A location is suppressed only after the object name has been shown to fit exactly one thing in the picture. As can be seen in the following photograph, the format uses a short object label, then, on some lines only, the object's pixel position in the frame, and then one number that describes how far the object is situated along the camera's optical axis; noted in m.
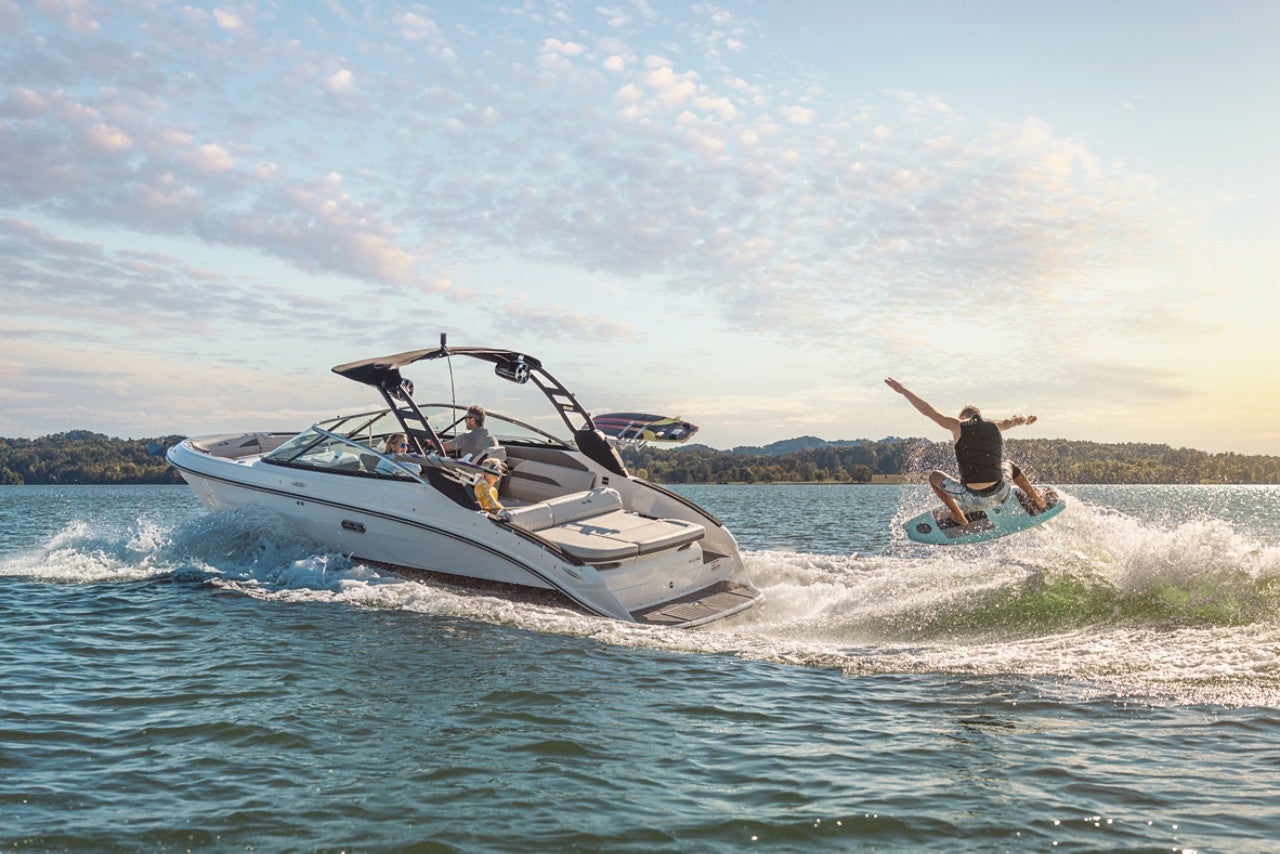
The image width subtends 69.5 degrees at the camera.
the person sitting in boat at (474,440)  13.27
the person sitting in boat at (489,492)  11.23
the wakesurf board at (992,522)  12.09
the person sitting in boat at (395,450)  11.99
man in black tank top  11.63
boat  10.77
